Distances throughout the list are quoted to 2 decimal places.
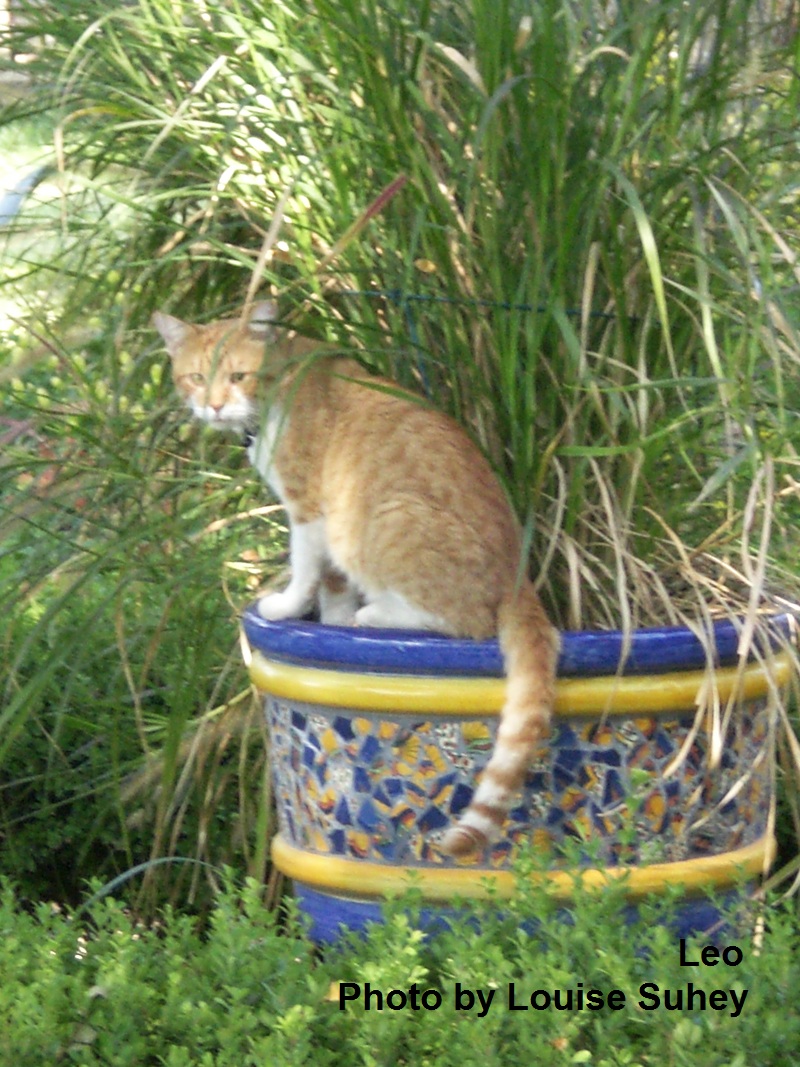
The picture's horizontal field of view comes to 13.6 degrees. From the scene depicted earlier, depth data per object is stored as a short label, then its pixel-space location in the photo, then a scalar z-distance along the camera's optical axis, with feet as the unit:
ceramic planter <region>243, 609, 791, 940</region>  11.40
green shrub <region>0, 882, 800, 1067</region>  10.41
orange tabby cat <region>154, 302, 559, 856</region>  11.30
